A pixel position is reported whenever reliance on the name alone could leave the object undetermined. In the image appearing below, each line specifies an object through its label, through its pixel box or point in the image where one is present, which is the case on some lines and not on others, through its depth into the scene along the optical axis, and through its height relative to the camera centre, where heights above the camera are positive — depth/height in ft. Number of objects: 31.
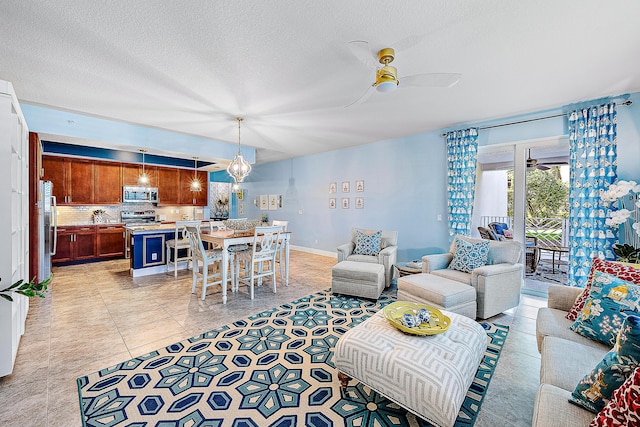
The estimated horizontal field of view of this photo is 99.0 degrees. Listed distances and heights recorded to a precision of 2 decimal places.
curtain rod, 10.77 +4.26
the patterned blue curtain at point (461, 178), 14.61 +1.69
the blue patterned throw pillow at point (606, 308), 5.45 -2.01
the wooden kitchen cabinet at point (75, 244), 18.62 -2.76
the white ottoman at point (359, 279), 11.77 -3.19
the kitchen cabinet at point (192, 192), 24.97 +1.50
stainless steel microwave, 21.68 +0.85
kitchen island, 15.90 -2.58
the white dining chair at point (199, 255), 12.36 -2.32
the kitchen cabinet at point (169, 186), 23.70 +1.70
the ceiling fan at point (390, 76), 7.36 +3.65
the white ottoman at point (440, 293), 9.30 -3.01
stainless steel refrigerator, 12.97 -1.19
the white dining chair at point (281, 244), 14.49 -2.02
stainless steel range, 21.06 -1.16
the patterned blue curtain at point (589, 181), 11.08 +1.19
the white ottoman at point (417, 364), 4.80 -3.07
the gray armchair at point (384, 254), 13.50 -2.41
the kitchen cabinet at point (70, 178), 18.71 +1.83
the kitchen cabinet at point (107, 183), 20.61 +1.68
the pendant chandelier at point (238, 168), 14.71 +2.04
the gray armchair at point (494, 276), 10.03 -2.65
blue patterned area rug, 5.49 -4.23
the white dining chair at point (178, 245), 15.61 -2.37
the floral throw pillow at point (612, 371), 3.52 -2.14
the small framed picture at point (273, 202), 27.73 +0.45
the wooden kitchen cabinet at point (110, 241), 20.10 -2.72
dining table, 11.98 -1.54
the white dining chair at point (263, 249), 12.49 -2.09
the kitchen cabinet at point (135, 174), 21.80 +2.56
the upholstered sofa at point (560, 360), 3.69 -2.73
